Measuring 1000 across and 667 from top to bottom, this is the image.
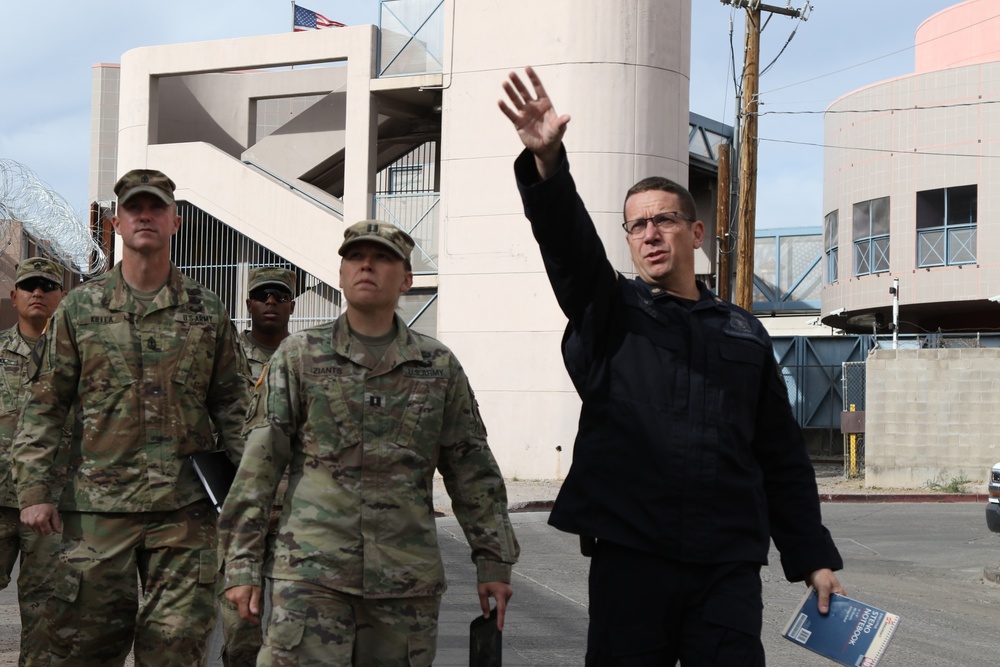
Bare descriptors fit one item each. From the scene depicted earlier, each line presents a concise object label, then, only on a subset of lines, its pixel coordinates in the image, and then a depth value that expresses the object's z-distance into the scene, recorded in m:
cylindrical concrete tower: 24.38
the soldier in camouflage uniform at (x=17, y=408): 6.37
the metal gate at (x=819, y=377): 32.16
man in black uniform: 3.75
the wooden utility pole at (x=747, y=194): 21.89
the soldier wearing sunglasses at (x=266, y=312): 7.55
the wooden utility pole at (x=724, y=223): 23.75
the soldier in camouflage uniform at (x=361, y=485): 4.07
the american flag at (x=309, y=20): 44.47
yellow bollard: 25.46
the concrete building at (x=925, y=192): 30.78
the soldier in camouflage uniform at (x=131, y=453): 5.10
